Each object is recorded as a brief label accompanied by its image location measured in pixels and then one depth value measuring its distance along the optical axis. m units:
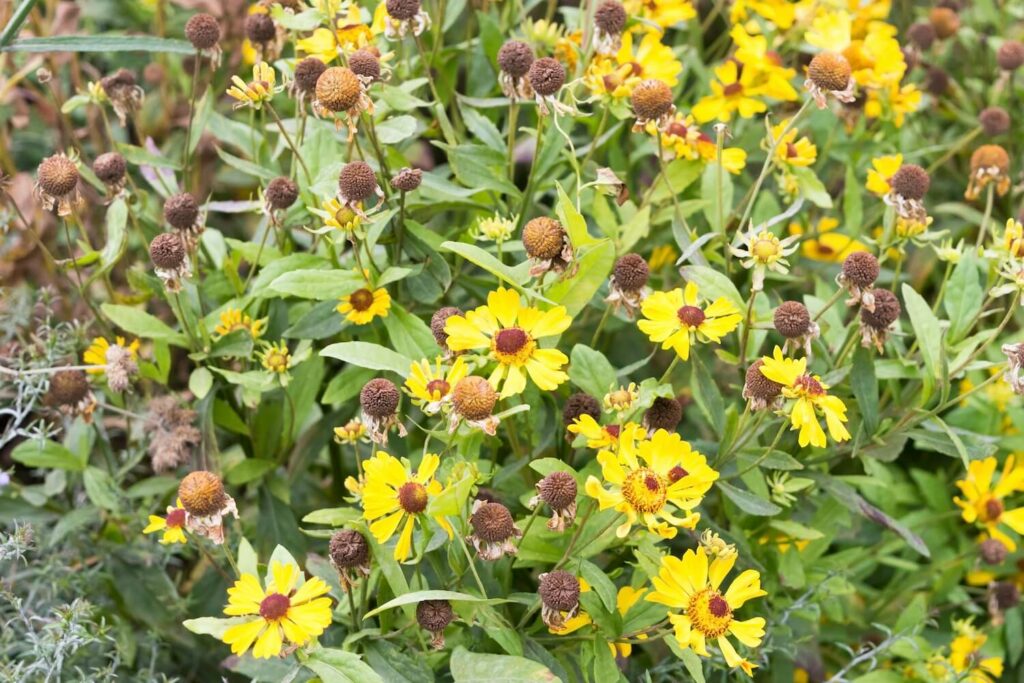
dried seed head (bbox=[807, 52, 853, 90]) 1.37
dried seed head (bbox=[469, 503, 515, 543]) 1.26
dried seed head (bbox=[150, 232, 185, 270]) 1.35
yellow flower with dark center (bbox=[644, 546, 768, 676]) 1.28
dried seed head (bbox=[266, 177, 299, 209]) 1.37
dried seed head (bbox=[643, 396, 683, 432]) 1.32
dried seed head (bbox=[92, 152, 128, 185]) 1.40
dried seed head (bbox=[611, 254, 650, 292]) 1.33
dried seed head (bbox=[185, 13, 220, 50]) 1.41
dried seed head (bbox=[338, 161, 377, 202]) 1.31
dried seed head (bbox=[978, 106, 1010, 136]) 1.58
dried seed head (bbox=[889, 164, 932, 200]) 1.39
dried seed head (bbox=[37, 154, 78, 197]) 1.36
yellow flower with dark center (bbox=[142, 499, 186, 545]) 1.30
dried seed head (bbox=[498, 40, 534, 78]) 1.36
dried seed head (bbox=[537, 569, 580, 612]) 1.26
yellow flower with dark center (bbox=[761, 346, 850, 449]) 1.29
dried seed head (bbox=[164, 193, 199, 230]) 1.37
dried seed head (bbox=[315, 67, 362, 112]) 1.32
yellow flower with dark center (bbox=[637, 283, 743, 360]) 1.33
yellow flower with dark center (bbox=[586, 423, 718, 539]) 1.25
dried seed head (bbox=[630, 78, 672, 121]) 1.35
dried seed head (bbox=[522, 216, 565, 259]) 1.28
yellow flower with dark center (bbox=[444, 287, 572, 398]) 1.29
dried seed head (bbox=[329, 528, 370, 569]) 1.29
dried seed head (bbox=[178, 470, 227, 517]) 1.27
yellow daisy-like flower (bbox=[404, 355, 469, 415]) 1.28
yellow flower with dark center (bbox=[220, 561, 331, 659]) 1.26
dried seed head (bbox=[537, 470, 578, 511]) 1.26
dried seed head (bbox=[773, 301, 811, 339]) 1.31
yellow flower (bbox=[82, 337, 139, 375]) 1.42
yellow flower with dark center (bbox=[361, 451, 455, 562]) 1.26
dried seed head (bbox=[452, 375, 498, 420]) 1.26
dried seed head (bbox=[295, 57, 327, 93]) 1.38
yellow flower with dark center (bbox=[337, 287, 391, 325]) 1.37
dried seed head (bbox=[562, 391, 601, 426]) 1.34
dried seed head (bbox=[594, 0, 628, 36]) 1.38
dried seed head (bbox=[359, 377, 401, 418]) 1.28
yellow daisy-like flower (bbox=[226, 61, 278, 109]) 1.36
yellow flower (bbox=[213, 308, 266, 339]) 1.41
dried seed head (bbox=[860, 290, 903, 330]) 1.34
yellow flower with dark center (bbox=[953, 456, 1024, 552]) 1.48
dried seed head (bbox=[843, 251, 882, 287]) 1.32
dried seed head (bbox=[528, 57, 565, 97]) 1.34
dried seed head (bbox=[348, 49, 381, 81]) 1.34
